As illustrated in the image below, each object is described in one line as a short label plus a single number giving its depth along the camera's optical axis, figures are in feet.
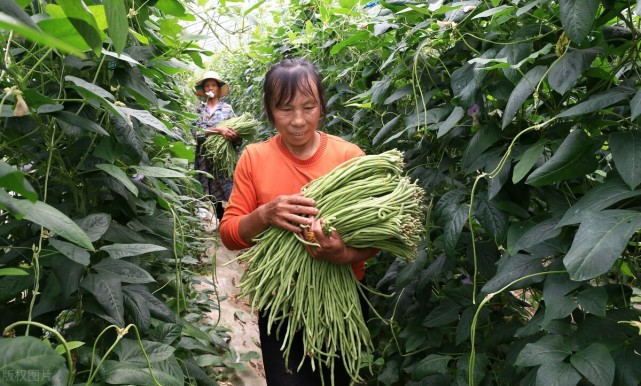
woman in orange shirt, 4.85
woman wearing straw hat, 13.42
